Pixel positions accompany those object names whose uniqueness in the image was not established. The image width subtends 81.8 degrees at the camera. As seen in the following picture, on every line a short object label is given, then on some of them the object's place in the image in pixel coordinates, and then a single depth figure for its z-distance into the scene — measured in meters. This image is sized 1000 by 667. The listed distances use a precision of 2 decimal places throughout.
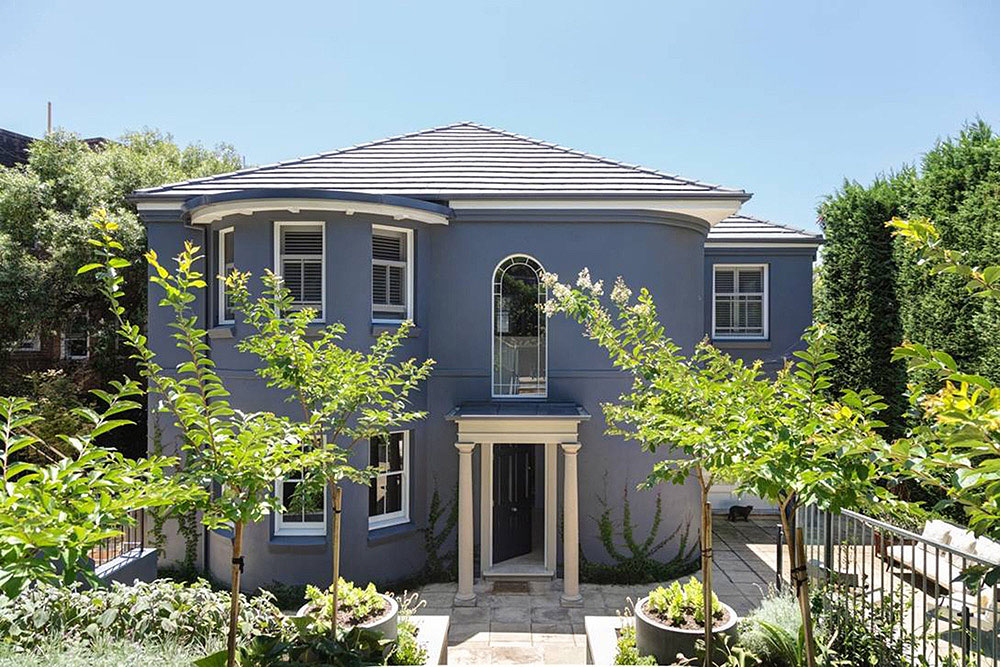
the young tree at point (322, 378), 5.03
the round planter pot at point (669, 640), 5.44
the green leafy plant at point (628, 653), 5.55
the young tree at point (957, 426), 2.17
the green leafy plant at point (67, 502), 2.37
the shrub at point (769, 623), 5.27
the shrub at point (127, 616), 5.28
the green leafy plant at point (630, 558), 10.21
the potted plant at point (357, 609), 5.68
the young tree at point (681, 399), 4.01
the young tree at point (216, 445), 3.81
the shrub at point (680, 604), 5.79
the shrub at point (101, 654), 4.46
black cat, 14.04
